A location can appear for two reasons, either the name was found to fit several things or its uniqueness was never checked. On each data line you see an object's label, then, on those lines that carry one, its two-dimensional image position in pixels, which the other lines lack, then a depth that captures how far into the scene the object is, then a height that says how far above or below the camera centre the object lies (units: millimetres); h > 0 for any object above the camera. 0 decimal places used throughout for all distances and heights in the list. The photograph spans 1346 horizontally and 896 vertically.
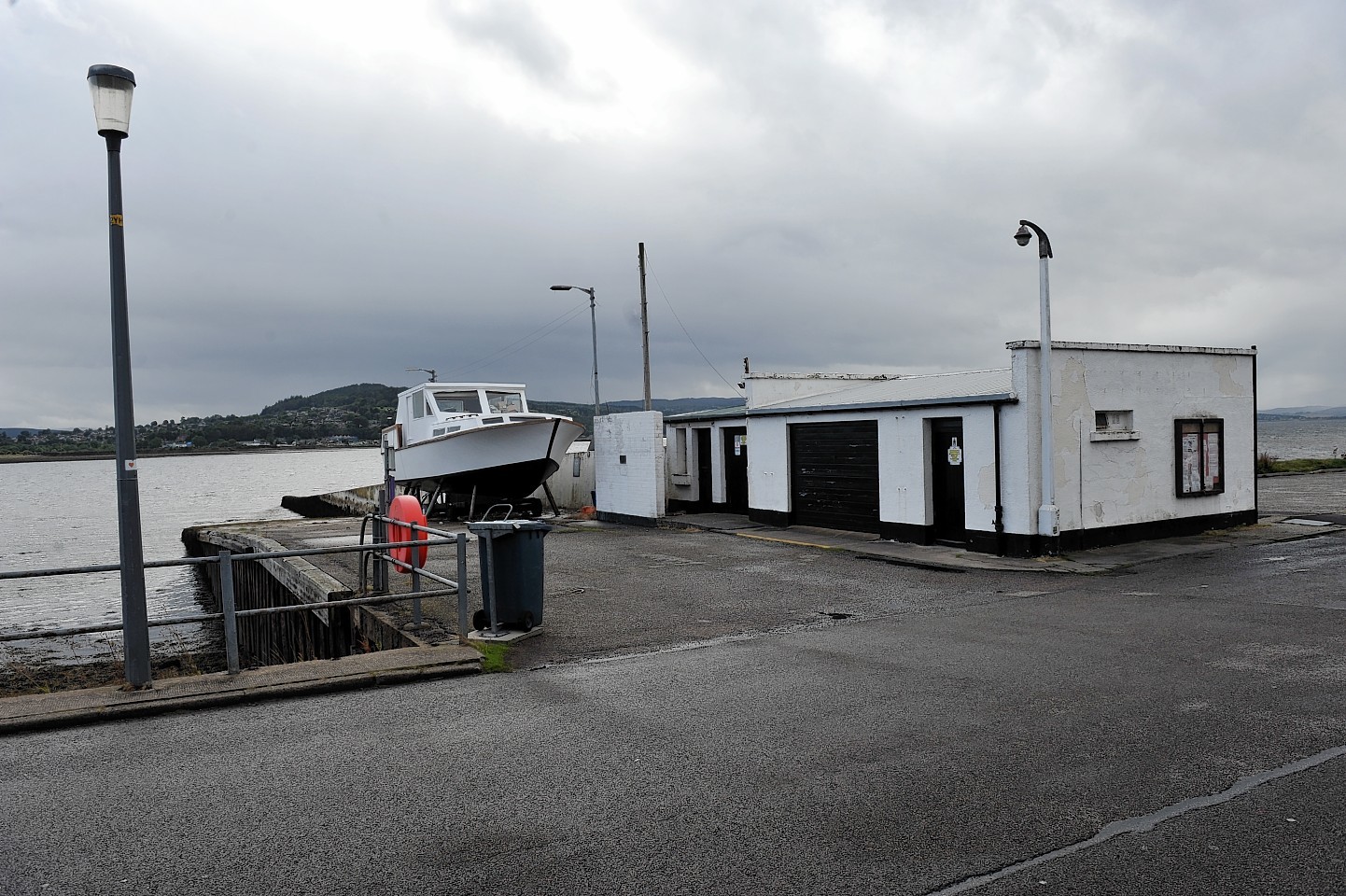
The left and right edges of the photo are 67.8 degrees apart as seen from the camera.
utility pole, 28453 +2459
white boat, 25906 -371
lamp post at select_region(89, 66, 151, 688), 7133 +325
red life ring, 10736 -906
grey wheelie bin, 9180 -1359
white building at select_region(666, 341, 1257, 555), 14766 -641
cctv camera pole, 14336 -908
